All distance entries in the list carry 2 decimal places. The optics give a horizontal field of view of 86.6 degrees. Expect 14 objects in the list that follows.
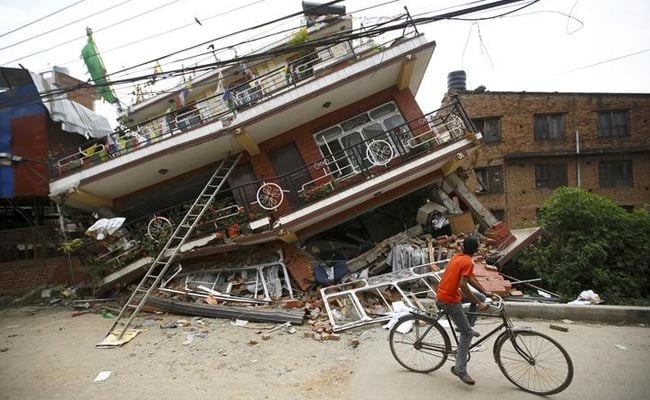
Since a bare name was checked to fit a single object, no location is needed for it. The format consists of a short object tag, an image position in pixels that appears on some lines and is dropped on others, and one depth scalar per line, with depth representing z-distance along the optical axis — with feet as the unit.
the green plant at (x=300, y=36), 42.42
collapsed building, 31.86
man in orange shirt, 14.08
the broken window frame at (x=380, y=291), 24.82
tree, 29.66
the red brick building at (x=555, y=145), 70.33
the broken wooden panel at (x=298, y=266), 32.81
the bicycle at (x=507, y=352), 13.73
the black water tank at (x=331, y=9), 41.97
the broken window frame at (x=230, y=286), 30.66
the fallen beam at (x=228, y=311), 26.37
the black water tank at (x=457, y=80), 87.20
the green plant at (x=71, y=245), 33.19
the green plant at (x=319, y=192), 32.96
